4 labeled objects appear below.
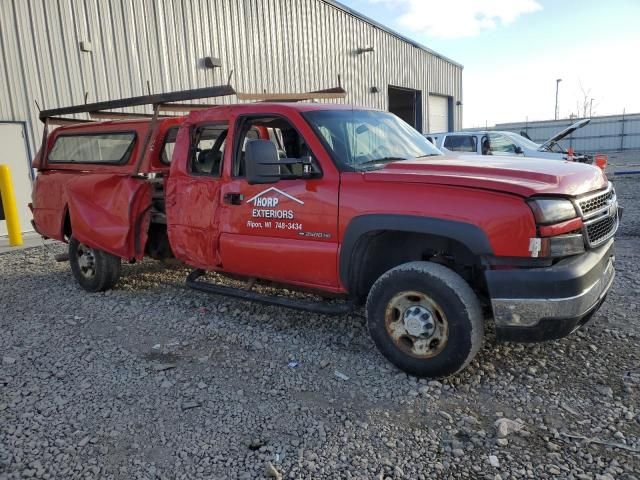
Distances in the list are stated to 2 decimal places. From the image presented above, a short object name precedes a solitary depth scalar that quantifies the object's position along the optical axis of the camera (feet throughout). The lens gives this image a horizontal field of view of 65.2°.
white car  41.68
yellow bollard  28.43
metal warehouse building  30.66
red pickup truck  9.94
